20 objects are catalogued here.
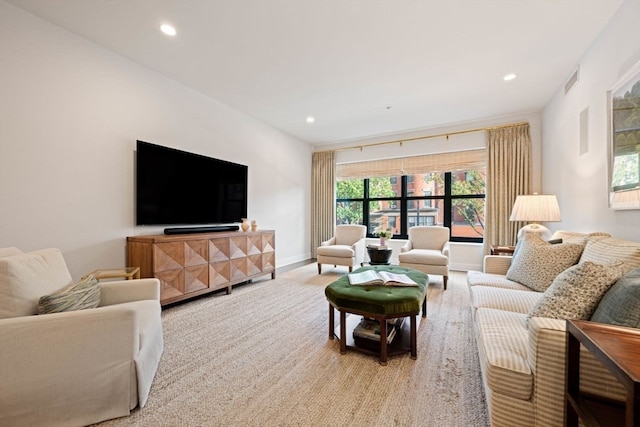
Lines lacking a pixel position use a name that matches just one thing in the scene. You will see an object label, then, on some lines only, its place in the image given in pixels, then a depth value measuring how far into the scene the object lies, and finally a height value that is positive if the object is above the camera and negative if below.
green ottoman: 1.81 -0.64
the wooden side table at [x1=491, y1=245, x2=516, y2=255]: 3.50 -0.50
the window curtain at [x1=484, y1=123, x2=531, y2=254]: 4.20 +0.60
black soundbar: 3.11 -0.21
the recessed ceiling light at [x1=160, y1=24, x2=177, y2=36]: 2.32 +1.66
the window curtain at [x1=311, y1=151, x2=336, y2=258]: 5.93 +0.35
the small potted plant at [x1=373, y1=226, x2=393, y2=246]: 4.18 -0.37
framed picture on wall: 1.78 +0.53
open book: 2.10 -0.56
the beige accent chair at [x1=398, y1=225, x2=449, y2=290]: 3.60 -0.58
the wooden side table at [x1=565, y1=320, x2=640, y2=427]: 0.67 -0.44
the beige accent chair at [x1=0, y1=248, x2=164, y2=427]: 1.17 -0.70
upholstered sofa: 1.01 -0.60
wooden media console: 2.69 -0.55
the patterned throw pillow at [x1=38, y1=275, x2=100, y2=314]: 1.33 -0.47
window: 4.78 +0.23
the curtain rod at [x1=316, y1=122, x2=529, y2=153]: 4.37 +1.46
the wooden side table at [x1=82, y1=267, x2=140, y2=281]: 2.39 -0.56
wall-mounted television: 2.91 +0.32
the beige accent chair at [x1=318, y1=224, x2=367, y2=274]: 4.28 -0.59
